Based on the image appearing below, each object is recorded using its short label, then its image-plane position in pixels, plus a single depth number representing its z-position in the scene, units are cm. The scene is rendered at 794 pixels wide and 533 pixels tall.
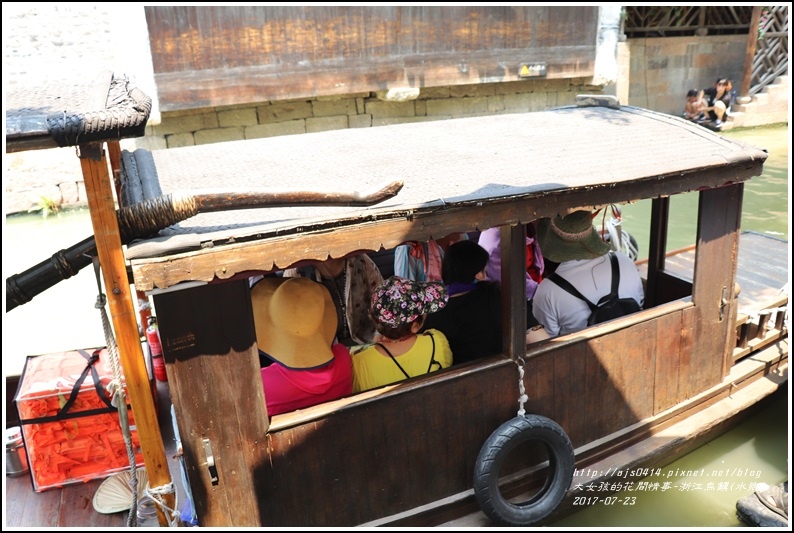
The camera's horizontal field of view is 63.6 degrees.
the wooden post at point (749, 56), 1486
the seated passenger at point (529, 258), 436
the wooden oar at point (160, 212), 220
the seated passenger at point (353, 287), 368
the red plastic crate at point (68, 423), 316
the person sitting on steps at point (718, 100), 1541
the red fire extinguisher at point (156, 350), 384
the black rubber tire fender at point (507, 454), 324
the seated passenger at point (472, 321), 364
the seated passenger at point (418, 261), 430
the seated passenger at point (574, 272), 368
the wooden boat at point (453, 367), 249
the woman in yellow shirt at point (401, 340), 311
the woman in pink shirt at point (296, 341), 285
